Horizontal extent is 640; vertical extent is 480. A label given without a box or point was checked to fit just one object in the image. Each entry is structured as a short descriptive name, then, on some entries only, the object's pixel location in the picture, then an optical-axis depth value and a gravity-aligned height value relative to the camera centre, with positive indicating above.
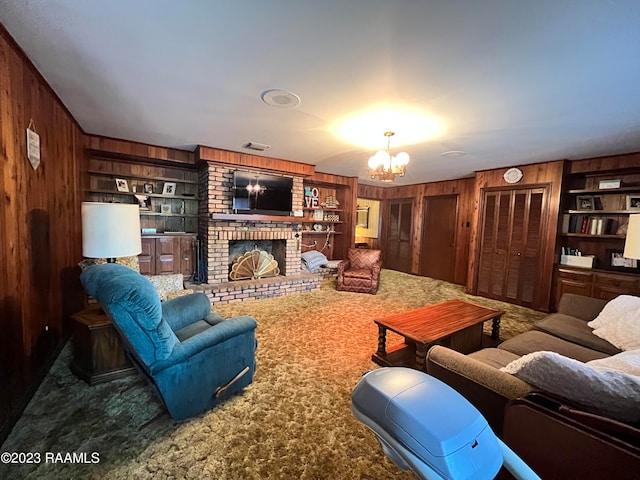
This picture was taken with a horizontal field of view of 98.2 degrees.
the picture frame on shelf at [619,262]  3.75 -0.40
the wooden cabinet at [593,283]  3.56 -0.69
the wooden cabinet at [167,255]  4.13 -0.57
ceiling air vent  3.76 +1.03
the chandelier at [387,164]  3.06 +0.67
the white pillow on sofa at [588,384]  1.00 -0.58
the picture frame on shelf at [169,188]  4.51 +0.48
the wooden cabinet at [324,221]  6.14 +0.04
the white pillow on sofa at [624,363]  1.27 -0.63
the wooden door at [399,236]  7.00 -0.27
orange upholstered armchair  4.99 -0.89
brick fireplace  4.19 -0.30
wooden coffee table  2.31 -0.90
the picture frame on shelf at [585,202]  4.10 +0.45
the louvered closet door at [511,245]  4.35 -0.25
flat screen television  4.33 +0.44
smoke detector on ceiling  2.23 +1.03
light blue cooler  0.55 -0.42
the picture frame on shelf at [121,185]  4.20 +0.47
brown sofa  0.93 -0.75
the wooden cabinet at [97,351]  2.07 -1.05
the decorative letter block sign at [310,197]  6.05 +0.55
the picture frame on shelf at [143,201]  4.22 +0.23
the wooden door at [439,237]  6.11 -0.24
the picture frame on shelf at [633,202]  3.72 +0.43
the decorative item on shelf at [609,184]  3.83 +0.69
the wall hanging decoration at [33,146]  1.95 +0.48
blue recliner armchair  1.49 -0.80
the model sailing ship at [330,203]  6.32 +0.46
